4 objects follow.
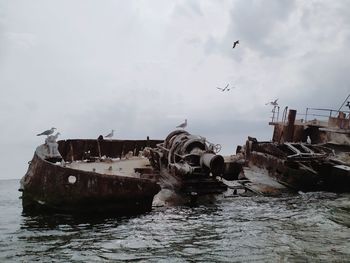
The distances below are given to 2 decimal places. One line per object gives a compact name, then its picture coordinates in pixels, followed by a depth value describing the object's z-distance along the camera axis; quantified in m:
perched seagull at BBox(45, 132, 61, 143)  13.02
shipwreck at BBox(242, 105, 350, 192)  15.77
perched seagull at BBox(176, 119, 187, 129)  17.51
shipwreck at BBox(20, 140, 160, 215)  10.43
